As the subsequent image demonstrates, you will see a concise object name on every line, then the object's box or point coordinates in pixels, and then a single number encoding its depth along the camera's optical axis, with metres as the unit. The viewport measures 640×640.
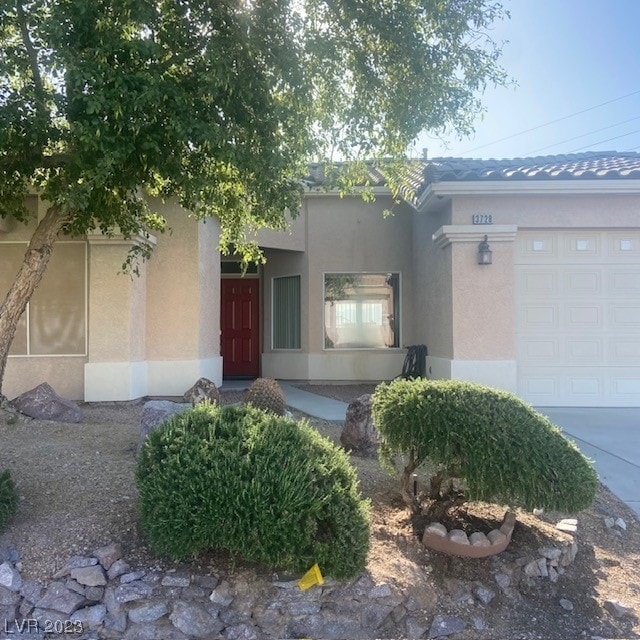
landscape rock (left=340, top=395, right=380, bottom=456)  5.68
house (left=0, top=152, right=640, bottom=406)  8.45
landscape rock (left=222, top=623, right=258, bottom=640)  2.95
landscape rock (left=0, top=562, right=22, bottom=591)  3.13
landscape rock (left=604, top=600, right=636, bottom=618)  3.37
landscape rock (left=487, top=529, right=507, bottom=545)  3.74
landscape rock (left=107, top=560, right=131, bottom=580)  3.22
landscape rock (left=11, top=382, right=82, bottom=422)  6.63
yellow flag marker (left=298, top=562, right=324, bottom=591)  3.10
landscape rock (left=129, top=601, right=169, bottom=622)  3.03
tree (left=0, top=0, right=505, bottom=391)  4.54
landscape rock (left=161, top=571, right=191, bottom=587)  3.16
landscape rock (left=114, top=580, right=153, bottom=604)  3.09
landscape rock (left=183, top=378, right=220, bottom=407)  7.49
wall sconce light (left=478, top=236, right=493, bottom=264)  8.35
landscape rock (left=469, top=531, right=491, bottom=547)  3.69
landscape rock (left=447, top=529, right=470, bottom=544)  3.70
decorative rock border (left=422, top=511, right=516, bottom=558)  3.68
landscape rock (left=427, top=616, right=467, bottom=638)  3.14
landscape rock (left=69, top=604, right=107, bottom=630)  3.00
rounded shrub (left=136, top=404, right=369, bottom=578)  3.03
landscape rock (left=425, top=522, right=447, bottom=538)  3.77
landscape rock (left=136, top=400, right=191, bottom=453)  5.22
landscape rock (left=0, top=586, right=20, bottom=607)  3.07
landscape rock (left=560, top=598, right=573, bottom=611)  3.45
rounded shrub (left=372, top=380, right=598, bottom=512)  3.56
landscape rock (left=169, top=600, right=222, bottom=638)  2.96
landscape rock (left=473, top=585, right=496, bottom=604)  3.42
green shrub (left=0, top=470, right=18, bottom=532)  3.51
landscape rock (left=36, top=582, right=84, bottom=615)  3.06
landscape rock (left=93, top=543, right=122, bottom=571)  3.28
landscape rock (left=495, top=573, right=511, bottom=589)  3.55
